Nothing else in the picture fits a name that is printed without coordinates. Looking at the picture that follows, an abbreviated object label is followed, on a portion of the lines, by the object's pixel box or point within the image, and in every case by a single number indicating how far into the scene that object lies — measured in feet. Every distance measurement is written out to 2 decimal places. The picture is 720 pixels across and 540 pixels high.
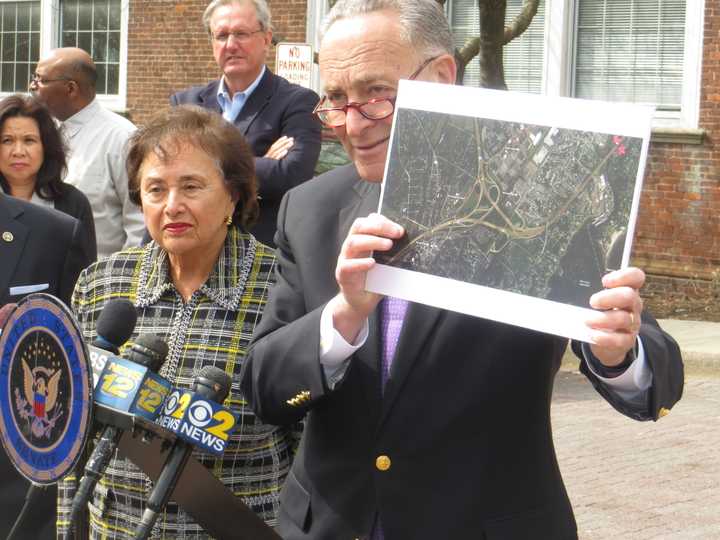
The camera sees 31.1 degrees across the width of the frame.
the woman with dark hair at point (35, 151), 19.51
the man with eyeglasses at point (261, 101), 20.61
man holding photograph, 8.04
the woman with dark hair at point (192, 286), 11.22
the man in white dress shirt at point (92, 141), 22.27
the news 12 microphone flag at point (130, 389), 7.18
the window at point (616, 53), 49.37
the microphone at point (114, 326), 8.04
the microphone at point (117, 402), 6.96
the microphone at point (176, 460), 6.86
